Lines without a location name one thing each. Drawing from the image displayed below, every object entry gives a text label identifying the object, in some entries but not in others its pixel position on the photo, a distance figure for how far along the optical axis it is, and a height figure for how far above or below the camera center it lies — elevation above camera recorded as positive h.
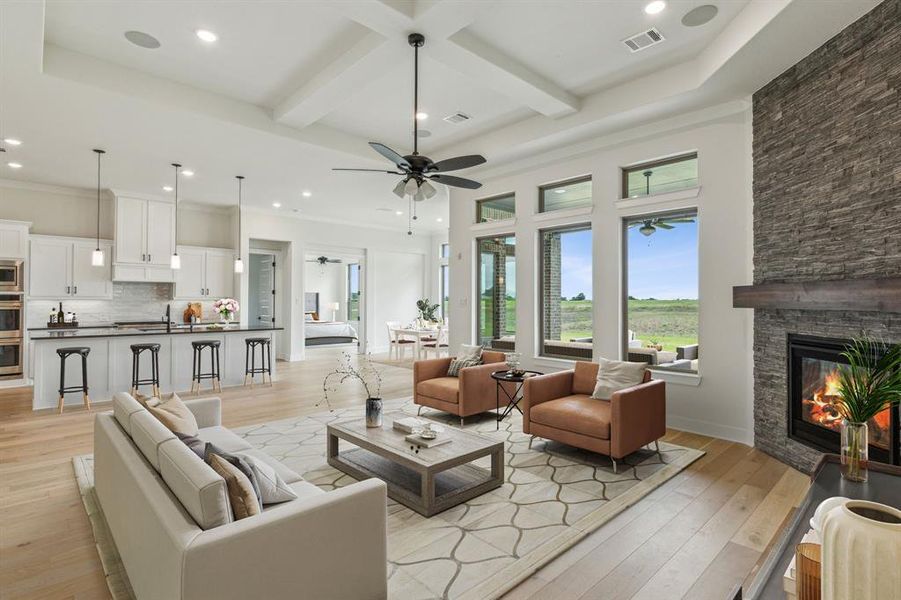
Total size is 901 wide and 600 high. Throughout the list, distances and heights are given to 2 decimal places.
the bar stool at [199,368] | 6.96 -0.90
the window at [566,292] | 6.05 +0.18
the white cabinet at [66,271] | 7.61 +0.60
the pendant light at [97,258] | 6.71 +0.69
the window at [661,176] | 5.07 +1.46
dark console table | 1.26 -0.73
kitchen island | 5.91 -0.72
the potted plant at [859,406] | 1.83 -0.40
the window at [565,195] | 6.00 +1.47
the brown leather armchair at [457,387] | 5.08 -0.90
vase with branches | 3.70 -1.22
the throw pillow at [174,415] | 2.72 -0.67
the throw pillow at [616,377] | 4.20 -0.64
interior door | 10.65 +0.38
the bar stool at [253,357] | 7.61 -0.85
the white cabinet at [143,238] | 8.13 +1.22
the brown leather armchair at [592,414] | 3.68 -0.91
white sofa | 1.56 -0.85
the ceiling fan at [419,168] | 3.70 +1.14
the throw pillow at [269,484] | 2.04 -0.79
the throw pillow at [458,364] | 5.54 -0.69
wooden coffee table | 3.01 -1.20
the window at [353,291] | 14.22 +0.45
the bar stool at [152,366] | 6.37 -0.83
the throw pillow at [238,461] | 1.96 -0.67
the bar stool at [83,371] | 5.75 -0.80
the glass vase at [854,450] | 1.89 -0.59
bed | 12.58 -0.73
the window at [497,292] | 7.02 +0.21
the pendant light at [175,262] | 7.13 +0.67
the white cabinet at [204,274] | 9.10 +0.64
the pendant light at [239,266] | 8.13 +0.70
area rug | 2.38 -1.34
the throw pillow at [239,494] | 1.79 -0.73
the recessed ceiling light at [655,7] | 3.46 +2.23
